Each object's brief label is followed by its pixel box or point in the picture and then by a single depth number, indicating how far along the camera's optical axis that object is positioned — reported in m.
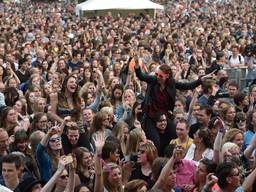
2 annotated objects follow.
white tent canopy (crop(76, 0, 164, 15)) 29.86
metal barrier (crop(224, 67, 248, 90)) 15.22
